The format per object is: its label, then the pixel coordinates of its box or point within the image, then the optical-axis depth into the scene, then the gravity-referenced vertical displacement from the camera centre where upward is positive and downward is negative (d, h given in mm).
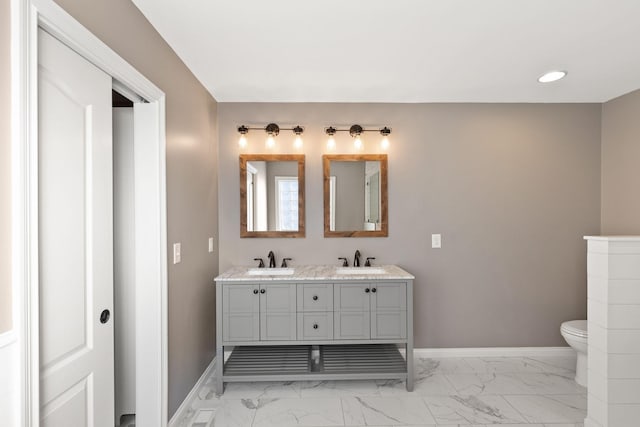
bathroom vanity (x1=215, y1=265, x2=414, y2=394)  2658 -778
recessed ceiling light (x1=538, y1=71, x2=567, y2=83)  2639 +998
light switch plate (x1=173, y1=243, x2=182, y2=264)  2258 -258
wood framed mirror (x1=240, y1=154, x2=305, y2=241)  3262 +151
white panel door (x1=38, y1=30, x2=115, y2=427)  1248 -100
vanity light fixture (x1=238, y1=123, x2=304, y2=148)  3186 +701
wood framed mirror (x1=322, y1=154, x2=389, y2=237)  3273 +138
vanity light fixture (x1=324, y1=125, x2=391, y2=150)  3193 +688
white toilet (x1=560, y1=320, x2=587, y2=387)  2691 -980
